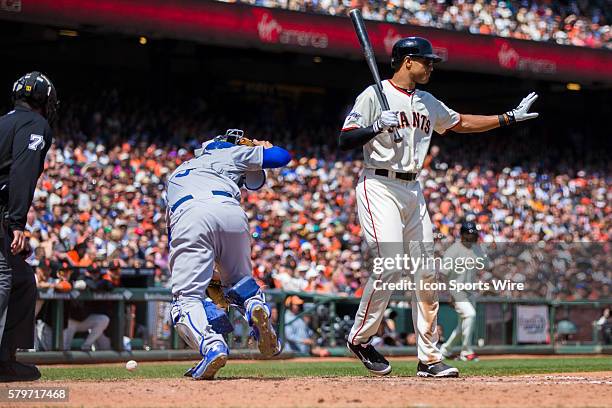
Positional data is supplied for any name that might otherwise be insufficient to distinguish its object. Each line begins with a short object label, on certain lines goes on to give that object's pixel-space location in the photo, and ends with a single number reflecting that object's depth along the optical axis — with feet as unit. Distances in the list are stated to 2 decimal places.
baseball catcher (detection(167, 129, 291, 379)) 43.21
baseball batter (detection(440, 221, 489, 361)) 86.53
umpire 41.83
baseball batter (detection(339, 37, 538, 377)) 48.34
